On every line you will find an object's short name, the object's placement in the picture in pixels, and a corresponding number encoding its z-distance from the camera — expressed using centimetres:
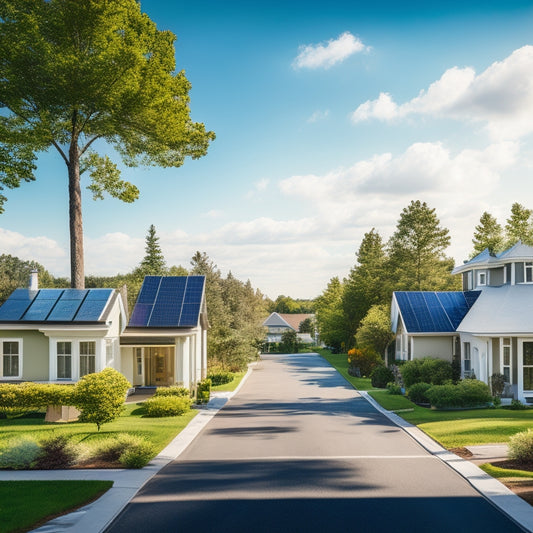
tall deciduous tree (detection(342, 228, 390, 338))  5716
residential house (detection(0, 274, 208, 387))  2394
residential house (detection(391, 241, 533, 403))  2444
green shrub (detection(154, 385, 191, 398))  2436
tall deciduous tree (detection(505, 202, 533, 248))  5355
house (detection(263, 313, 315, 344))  9762
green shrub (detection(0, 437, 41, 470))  1327
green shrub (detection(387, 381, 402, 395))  2930
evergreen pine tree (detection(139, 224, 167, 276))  7012
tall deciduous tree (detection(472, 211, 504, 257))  6160
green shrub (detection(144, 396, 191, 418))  2178
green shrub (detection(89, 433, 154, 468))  1311
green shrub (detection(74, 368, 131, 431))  1728
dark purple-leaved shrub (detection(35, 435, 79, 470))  1337
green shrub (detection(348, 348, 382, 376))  4022
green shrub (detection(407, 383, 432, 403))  2485
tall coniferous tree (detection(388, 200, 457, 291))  5200
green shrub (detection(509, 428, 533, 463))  1273
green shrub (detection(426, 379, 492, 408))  2266
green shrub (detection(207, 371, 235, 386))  3606
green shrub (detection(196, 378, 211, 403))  2538
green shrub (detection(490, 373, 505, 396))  2406
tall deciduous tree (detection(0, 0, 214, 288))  2439
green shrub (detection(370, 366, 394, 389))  3366
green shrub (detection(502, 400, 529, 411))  2281
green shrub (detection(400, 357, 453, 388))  2778
